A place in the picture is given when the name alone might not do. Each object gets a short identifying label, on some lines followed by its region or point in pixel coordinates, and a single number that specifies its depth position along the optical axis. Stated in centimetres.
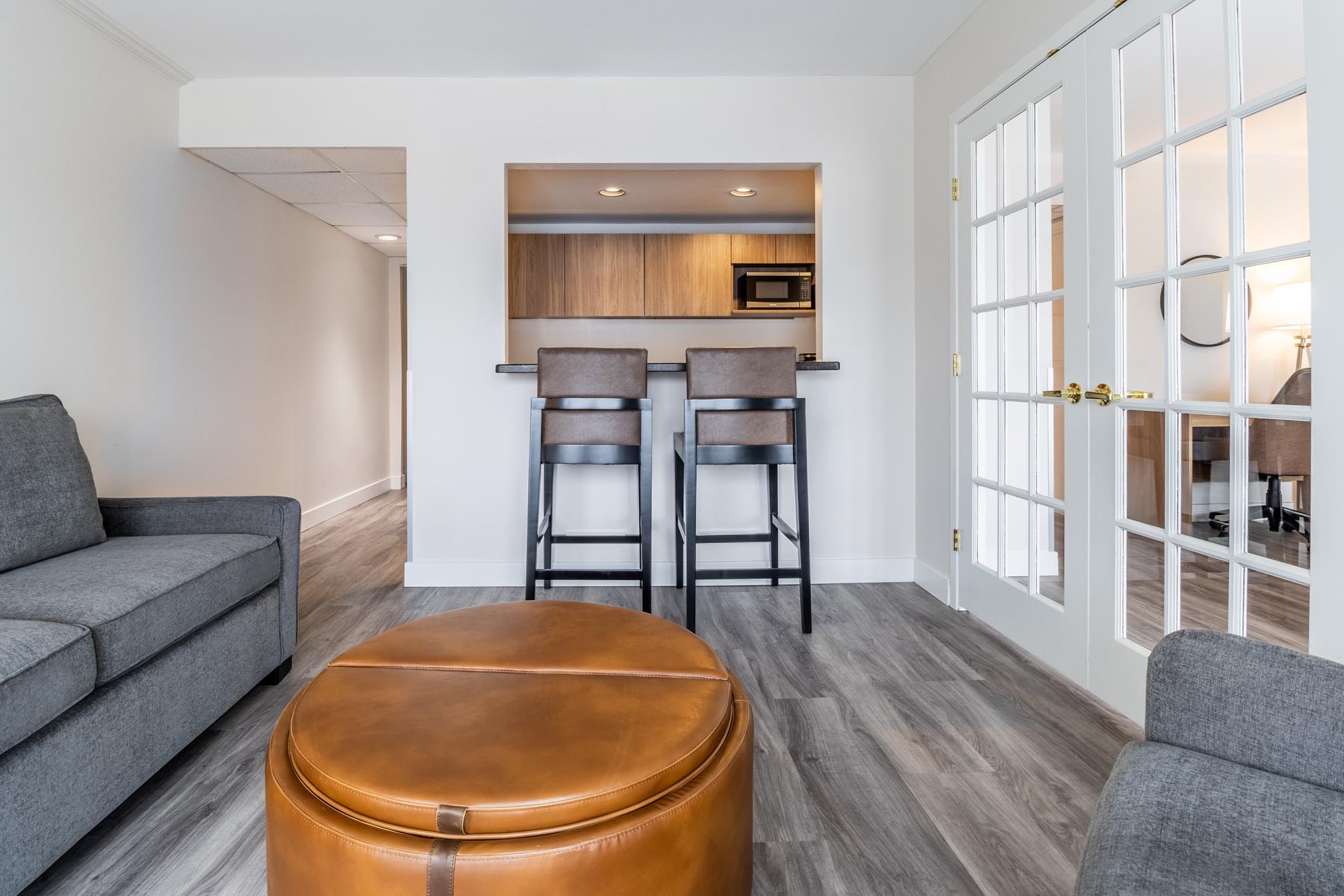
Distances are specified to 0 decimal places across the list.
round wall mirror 170
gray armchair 70
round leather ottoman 83
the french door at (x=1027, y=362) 224
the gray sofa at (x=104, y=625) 127
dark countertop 309
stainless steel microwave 536
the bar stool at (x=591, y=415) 278
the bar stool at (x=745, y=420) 272
